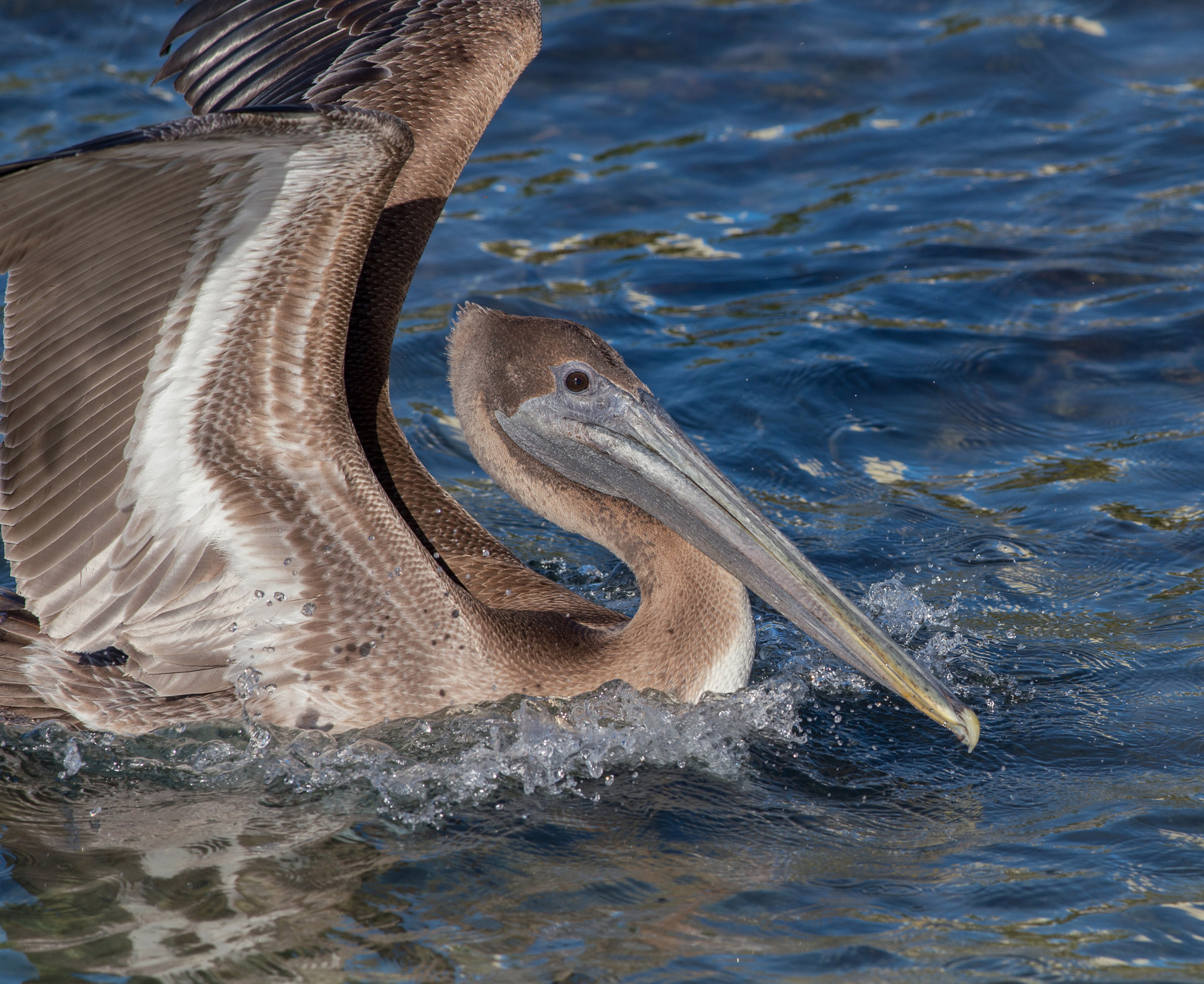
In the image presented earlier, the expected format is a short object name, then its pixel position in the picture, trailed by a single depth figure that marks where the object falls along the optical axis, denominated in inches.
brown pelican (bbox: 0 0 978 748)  326.3
